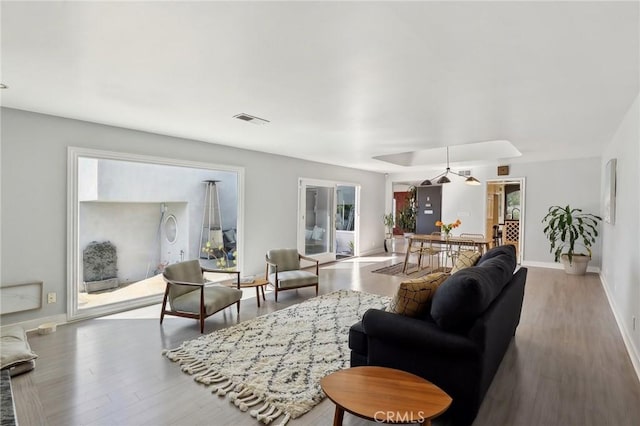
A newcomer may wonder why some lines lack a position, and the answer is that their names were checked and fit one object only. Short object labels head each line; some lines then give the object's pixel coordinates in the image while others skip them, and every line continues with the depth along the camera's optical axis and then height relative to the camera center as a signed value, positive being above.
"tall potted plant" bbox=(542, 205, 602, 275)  6.47 -0.46
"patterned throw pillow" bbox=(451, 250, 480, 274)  3.56 -0.54
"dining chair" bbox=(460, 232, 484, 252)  6.02 -0.54
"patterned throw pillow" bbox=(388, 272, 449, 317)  2.33 -0.63
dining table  6.04 -0.56
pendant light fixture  6.31 +0.61
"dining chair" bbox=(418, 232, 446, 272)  6.66 -0.87
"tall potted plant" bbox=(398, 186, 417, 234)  9.92 -0.26
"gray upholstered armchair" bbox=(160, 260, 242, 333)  3.60 -1.03
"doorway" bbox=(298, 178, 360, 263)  7.21 -0.24
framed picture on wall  4.22 +0.29
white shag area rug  2.32 -1.35
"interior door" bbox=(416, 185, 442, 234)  11.30 +0.07
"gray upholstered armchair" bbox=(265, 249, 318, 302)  4.78 -1.00
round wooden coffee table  1.52 -0.95
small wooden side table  4.34 -1.02
